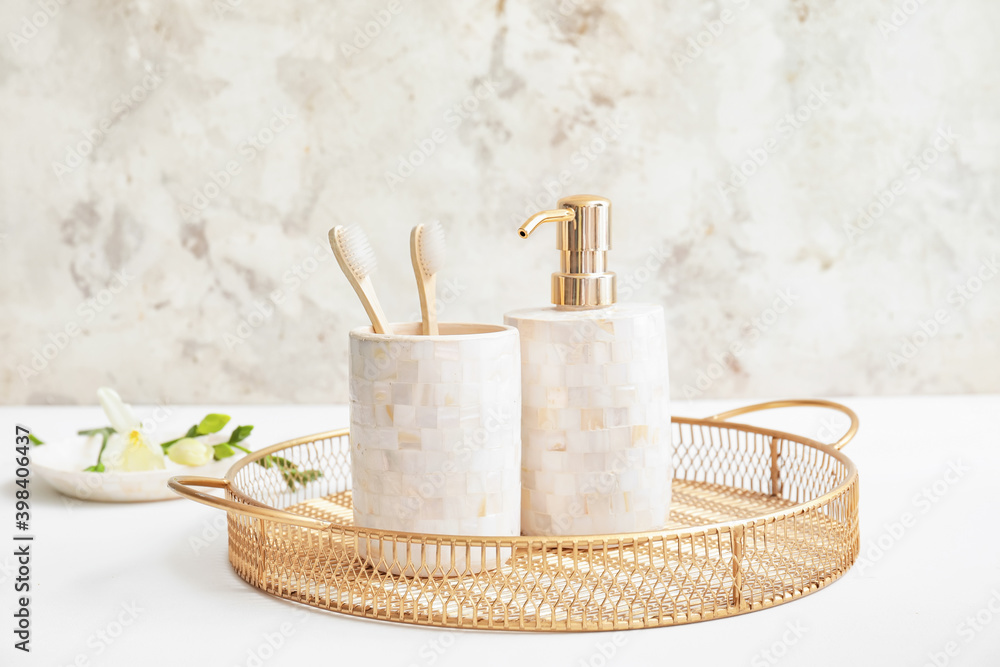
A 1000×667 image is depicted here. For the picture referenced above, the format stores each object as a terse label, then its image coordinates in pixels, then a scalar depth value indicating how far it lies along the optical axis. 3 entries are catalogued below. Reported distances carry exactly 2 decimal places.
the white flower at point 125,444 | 0.74
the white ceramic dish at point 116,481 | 0.70
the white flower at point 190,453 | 0.75
